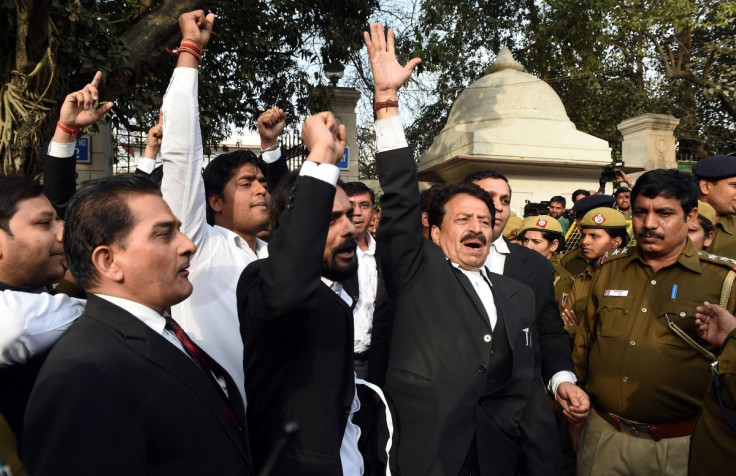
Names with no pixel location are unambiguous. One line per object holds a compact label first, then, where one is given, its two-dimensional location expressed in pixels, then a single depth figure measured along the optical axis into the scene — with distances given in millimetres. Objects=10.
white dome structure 11172
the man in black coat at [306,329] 1797
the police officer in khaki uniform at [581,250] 5609
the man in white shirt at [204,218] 2535
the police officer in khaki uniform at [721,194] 4281
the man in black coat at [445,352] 2465
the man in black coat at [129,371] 1395
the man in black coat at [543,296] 3078
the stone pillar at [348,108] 11266
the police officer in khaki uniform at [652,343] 3082
